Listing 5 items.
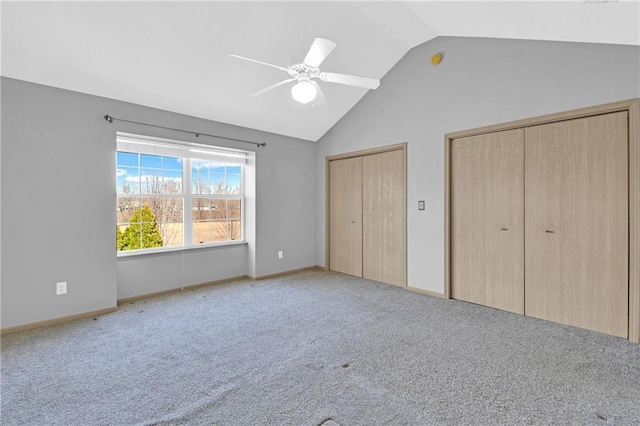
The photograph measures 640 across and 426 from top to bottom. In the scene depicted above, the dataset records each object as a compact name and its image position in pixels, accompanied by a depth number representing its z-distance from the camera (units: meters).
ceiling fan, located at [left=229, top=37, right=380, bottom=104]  2.39
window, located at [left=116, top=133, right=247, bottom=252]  3.88
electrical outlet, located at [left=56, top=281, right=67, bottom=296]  3.20
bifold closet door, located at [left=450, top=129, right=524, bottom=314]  3.39
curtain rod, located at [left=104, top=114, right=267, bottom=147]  3.47
